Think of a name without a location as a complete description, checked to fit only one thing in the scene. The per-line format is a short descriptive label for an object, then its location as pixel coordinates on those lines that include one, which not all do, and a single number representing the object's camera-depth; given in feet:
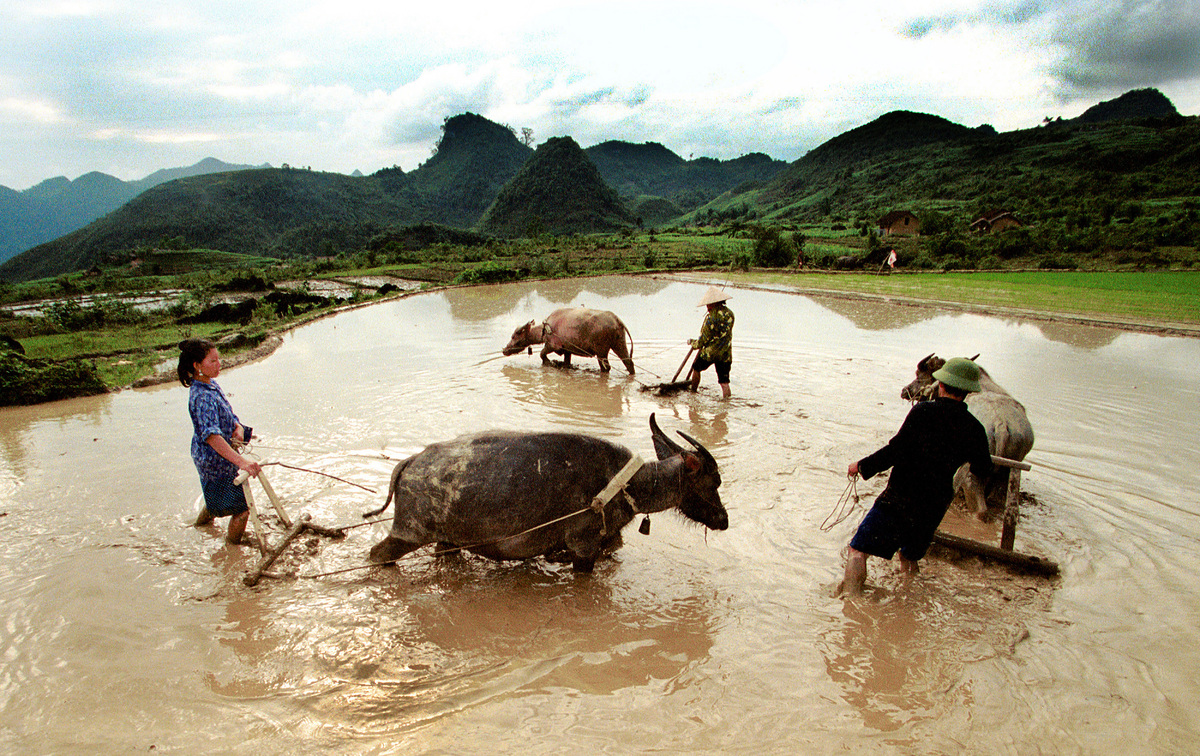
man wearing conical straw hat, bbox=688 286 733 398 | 26.84
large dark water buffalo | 12.34
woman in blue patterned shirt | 13.12
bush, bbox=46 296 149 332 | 52.80
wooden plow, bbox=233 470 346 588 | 12.70
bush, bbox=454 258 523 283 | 87.97
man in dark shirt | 11.84
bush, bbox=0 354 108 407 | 28.27
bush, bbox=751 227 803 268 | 102.22
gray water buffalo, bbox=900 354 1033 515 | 16.03
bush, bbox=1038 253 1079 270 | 80.74
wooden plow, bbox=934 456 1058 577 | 13.15
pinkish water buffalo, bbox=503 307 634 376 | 32.96
